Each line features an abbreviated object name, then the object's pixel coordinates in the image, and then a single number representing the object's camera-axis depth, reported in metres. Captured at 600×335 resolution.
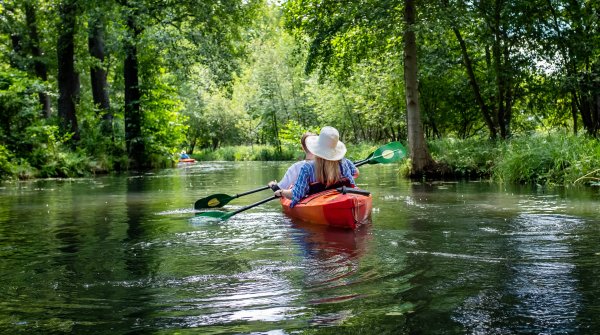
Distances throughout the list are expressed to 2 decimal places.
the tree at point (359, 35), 13.52
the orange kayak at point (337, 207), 7.01
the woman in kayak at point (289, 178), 8.83
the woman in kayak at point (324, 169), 7.13
